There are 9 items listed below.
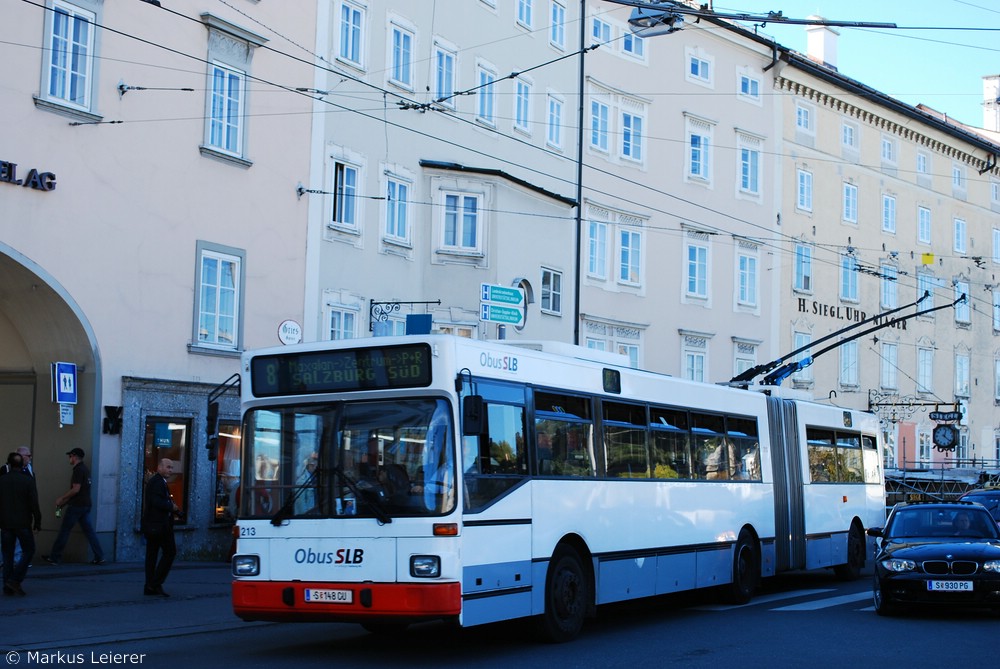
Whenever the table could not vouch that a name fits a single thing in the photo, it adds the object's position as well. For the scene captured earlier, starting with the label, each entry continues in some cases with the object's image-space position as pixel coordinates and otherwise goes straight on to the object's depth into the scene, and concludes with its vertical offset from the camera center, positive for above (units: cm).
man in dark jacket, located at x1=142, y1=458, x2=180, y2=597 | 1706 -105
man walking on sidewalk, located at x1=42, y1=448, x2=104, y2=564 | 2089 -107
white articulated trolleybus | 1196 -35
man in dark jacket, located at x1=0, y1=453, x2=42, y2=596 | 1656 -100
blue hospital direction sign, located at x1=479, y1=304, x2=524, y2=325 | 2258 +223
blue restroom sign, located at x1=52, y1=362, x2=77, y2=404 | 2173 +89
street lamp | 2194 +701
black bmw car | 1573 -122
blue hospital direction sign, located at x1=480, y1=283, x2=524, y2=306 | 2278 +259
